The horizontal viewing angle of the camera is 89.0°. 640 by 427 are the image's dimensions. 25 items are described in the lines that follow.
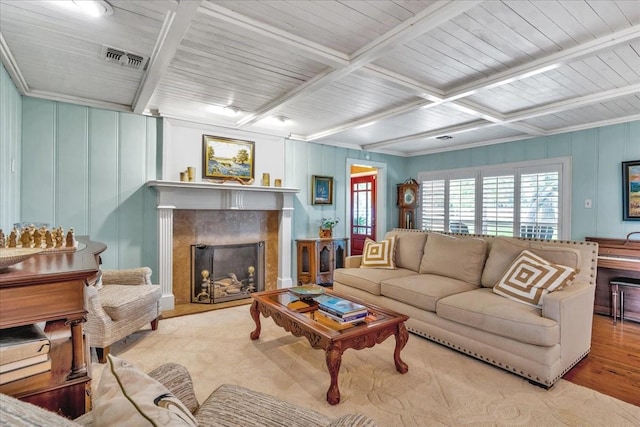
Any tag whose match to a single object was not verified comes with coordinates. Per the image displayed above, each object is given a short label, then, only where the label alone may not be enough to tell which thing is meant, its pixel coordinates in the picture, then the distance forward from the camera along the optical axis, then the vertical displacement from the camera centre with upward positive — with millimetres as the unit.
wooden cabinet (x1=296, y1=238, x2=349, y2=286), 4965 -753
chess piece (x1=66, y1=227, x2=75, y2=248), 1875 -167
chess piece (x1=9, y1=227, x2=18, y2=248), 1683 -148
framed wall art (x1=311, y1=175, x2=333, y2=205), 5238 +350
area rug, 1919 -1192
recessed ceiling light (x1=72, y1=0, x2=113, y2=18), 1822 +1172
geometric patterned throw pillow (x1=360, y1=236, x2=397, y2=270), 3979 -540
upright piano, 3521 -633
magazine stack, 2307 -747
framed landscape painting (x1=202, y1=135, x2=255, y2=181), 4270 +723
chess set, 1699 -158
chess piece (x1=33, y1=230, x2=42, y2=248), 1778 -153
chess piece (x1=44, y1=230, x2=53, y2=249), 1798 -154
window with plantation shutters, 4562 +189
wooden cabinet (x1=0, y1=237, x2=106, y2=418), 1124 -371
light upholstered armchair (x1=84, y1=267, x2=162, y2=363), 2486 -780
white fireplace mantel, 3842 +83
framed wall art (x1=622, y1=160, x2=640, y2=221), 3863 +256
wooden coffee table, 2057 -822
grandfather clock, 6188 +181
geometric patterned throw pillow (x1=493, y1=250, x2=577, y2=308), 2512 -543
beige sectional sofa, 2252 -742
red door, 6734 +30
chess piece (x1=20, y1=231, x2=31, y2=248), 1742 -149
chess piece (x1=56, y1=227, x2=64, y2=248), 1856 -154
